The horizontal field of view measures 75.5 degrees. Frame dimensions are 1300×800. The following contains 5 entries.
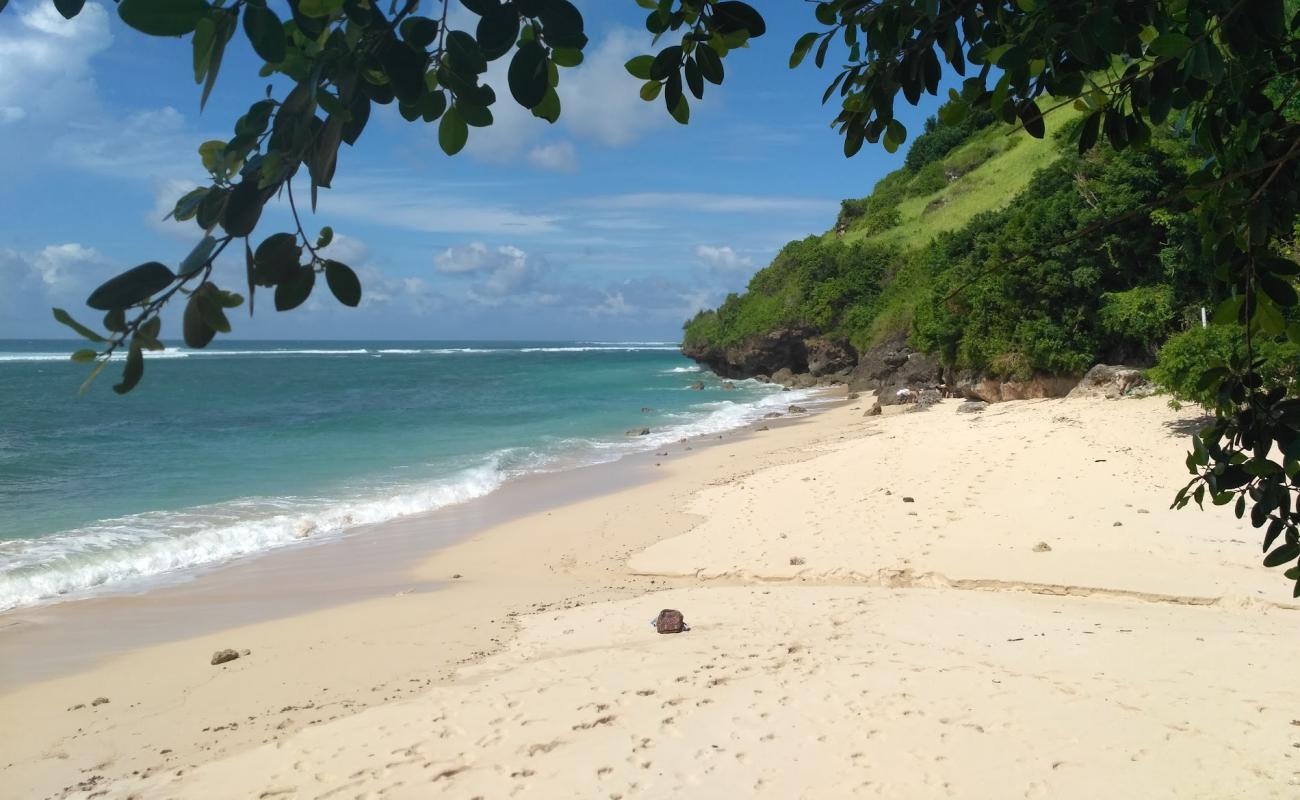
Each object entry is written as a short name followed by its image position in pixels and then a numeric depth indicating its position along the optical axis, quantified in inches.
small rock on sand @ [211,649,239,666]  270.1
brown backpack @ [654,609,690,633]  256.8
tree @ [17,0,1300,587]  37.8
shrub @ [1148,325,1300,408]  426.0
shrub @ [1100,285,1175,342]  660.1
